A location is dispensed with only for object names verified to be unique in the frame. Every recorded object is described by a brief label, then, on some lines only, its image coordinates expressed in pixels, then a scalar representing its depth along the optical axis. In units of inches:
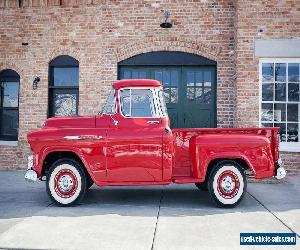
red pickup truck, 226.5
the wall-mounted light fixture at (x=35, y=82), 390.9
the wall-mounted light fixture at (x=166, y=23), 374.6
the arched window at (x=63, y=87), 394.3
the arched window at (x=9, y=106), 406.0
